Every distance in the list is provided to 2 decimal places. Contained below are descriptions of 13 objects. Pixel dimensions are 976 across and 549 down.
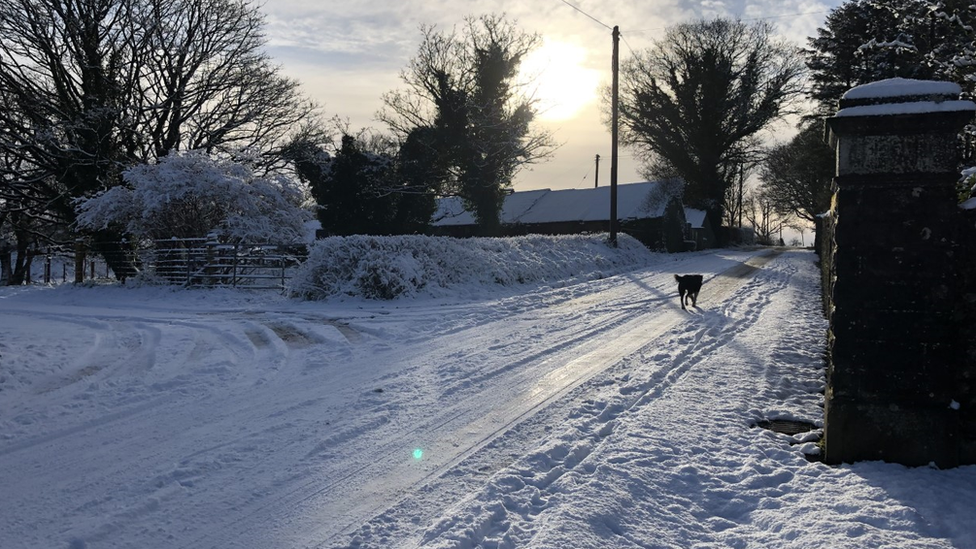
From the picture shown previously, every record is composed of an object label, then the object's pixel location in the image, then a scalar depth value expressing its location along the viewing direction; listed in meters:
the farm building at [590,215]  40.75
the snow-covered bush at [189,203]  19.05
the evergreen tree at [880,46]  5.80
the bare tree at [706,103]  43.44
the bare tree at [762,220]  80.81
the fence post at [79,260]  22.27
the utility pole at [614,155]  27.09
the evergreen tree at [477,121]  31.83
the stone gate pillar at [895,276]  4.09
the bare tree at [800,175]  31.34
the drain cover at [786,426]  5.04
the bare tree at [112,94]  21.61
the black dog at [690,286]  12.70
